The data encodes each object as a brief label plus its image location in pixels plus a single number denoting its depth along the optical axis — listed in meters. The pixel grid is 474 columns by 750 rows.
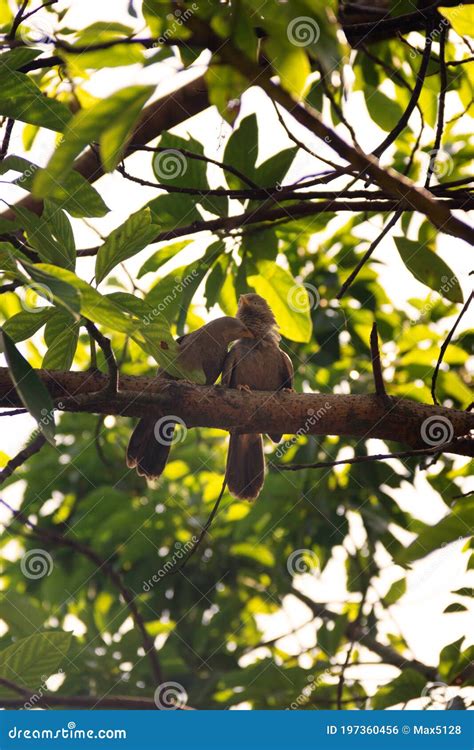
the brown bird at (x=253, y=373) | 4.10
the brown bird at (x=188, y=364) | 3.42
